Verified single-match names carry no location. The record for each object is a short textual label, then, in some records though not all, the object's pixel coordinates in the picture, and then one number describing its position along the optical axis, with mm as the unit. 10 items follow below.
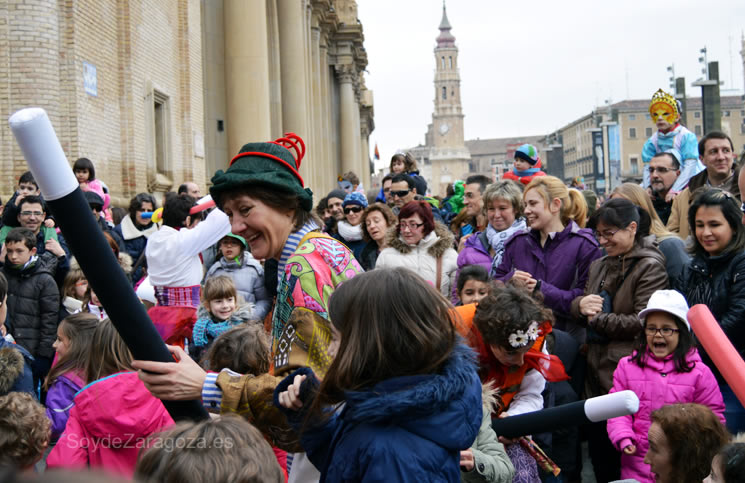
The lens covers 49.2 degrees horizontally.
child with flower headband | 4516
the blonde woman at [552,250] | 6430
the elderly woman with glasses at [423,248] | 7965
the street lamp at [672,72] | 35281
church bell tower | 197000
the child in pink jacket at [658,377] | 5051
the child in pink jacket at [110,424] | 3928
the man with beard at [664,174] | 9477
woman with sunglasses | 10539
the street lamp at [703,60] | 26639
